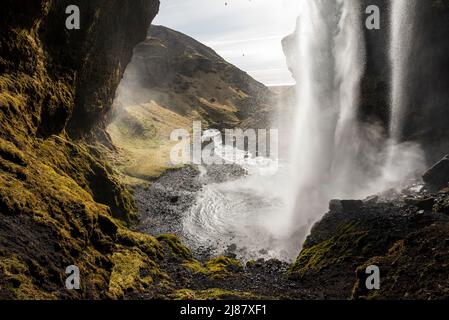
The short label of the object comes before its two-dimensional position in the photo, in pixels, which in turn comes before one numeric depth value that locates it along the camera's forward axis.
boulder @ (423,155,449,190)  34.25
